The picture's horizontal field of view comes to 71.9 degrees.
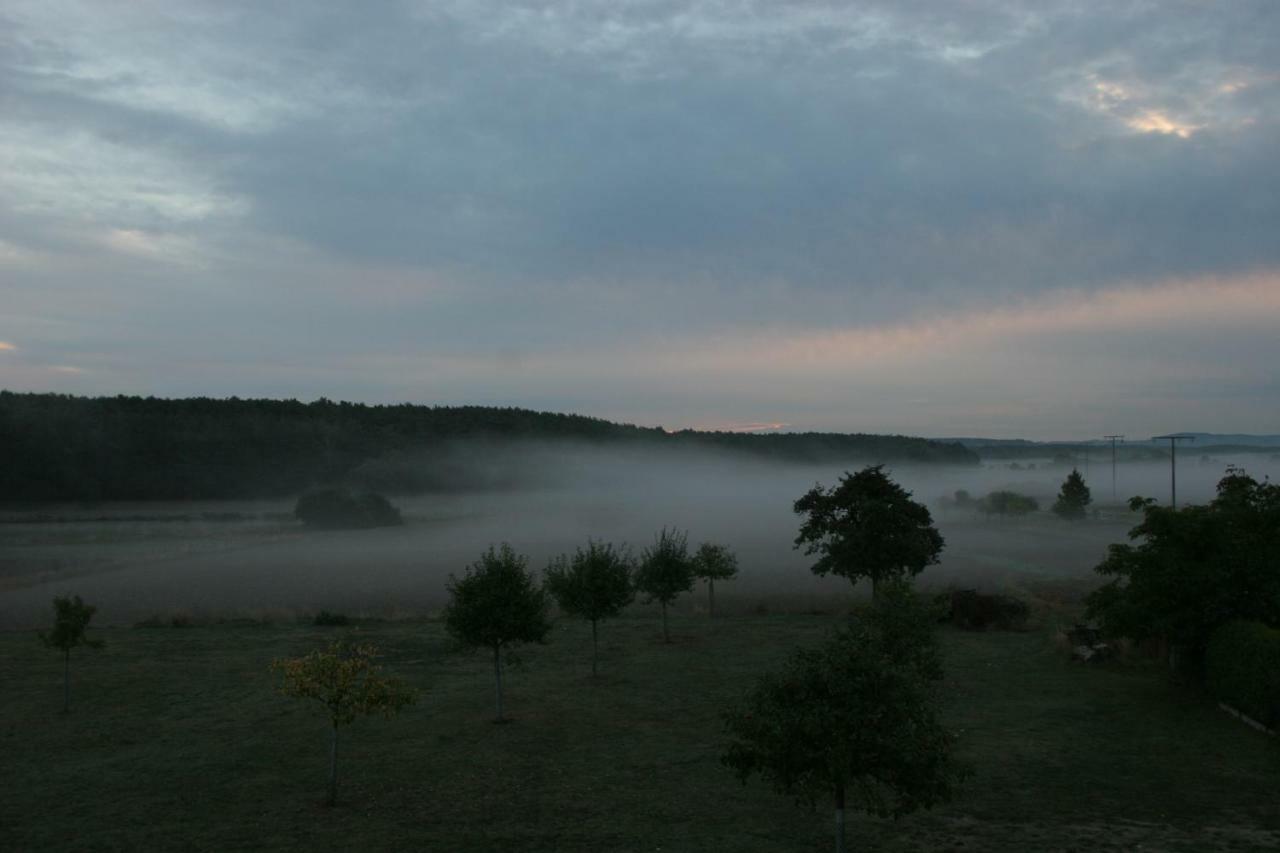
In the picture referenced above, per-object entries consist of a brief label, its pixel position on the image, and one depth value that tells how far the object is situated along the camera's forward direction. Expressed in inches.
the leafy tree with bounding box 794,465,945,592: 1566.2
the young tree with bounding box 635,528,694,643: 1435.8
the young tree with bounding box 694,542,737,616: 1625.2
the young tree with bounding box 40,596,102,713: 1005.2
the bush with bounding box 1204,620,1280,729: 820.0
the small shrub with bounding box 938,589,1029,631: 1483.8
